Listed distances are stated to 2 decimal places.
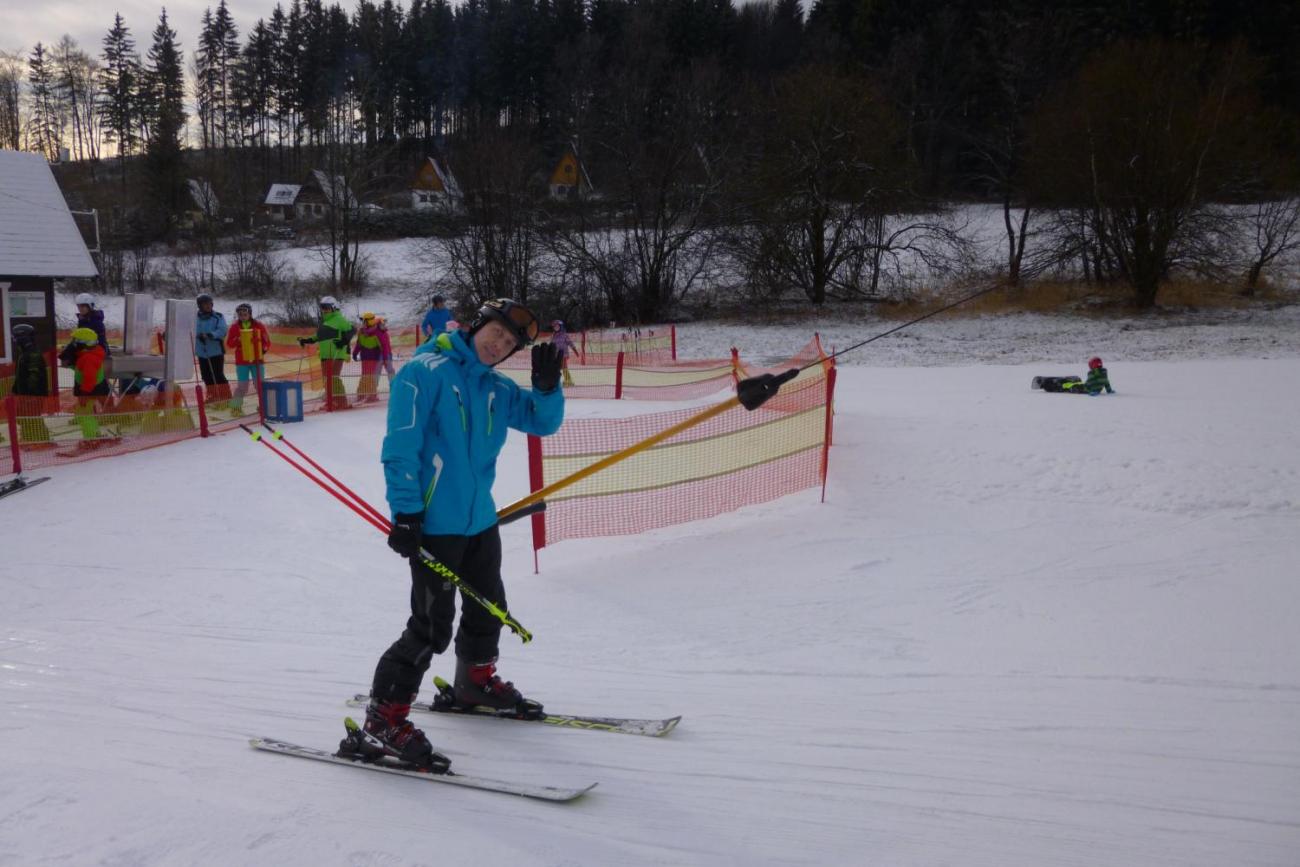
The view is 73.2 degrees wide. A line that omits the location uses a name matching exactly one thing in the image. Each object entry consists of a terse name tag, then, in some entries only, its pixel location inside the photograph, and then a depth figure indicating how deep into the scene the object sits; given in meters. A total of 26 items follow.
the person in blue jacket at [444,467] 3.42
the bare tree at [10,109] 48.21
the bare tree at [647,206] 31.02
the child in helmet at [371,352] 14.61
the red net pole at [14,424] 9.71
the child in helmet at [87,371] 11.29
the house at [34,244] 19.09
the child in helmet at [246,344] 13.36
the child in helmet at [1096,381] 11.95
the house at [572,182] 33.03
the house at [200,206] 45.31
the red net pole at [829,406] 7.74
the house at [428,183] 49.80
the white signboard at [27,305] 19.06
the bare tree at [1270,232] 27.88
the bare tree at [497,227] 31.22
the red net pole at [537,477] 6.52
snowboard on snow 12.48
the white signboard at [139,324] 13.71
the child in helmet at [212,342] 13.27
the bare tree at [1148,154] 26.14
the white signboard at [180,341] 12.38
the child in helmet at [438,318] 13.48
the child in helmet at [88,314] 12.30
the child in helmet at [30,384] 10.84
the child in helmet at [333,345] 13.80
